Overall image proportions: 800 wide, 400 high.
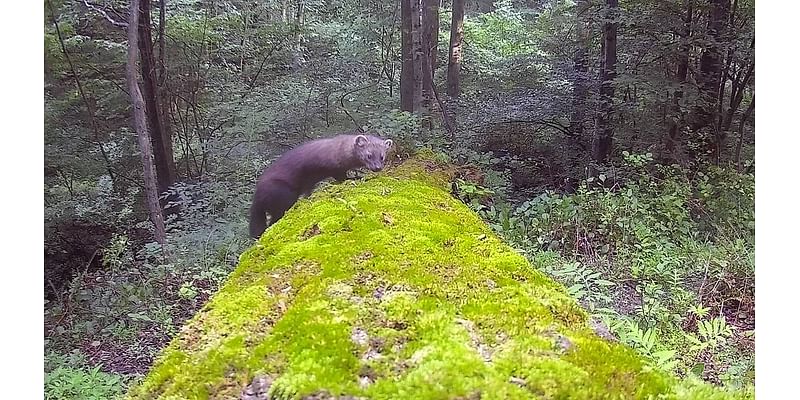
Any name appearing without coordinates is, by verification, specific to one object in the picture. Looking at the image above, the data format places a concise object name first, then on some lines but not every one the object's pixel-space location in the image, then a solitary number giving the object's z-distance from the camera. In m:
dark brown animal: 3.33
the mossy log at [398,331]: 1.01
